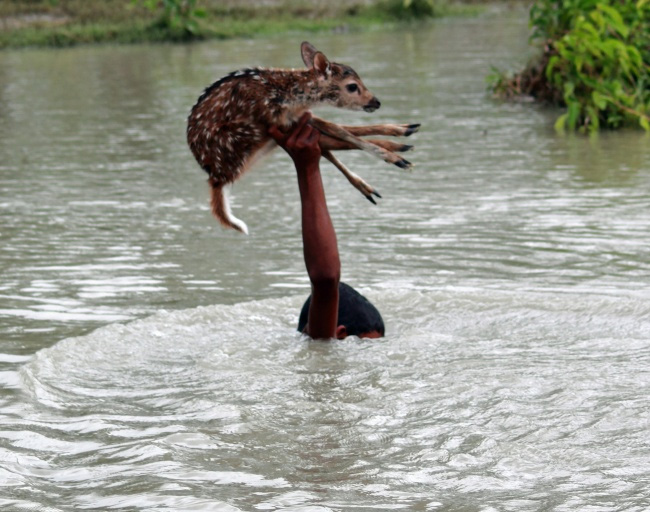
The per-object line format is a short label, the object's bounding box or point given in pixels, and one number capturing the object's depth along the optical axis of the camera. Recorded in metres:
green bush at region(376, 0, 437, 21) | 35.88
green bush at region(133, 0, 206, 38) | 29.69
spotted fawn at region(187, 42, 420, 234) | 5.13
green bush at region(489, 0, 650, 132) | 12.16
